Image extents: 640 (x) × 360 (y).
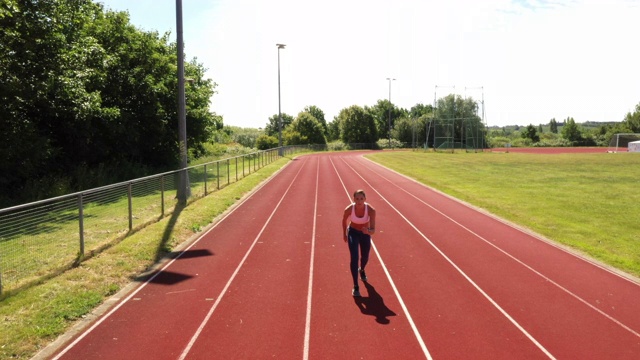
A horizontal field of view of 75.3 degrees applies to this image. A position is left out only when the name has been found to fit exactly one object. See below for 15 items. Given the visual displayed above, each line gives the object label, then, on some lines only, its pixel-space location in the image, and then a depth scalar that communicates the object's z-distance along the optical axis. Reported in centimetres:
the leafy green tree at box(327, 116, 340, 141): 12778
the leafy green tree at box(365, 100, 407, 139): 12506
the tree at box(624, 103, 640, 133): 9731
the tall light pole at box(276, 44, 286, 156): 4712
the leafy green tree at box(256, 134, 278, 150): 6624
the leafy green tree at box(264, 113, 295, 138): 11844
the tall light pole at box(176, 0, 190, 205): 1526
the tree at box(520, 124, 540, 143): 10848
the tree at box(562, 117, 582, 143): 9946
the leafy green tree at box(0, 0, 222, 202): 1691
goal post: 8162
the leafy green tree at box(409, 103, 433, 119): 14475
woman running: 690
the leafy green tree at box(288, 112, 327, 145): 8356
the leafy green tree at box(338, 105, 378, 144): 9269
